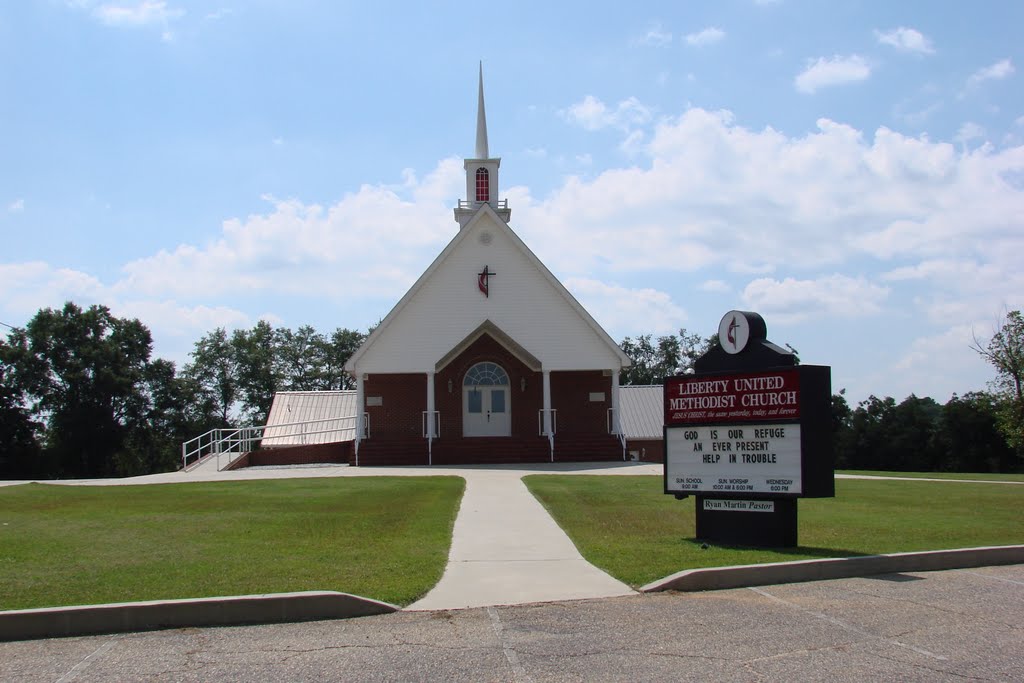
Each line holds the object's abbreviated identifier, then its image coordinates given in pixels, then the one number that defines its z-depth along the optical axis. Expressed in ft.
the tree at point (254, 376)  259.60
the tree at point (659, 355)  301.02
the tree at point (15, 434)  197.06
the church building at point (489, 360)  106.83
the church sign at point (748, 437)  37.24
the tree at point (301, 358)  268.21
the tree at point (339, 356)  268.82
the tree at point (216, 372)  258.37
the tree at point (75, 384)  207.41
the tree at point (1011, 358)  205.16
